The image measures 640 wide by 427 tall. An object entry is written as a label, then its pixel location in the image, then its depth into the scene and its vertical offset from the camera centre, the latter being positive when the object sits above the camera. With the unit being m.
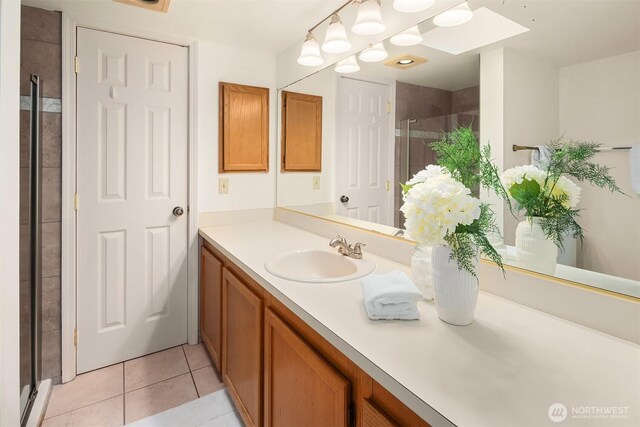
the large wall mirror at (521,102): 0.84 +0.36
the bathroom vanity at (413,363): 0.61 -0.33
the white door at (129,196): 1.99 +0.09
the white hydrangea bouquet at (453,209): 0.82 +0.01
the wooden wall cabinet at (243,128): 2.33 +0.59
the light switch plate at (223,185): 2.38 +0.18
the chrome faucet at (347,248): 1.54 -0.17
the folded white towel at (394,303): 0.92 -0.25
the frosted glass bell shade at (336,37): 1.68 +0.87
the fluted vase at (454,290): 0.88 -0.20
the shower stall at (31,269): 1.60 -0.30
